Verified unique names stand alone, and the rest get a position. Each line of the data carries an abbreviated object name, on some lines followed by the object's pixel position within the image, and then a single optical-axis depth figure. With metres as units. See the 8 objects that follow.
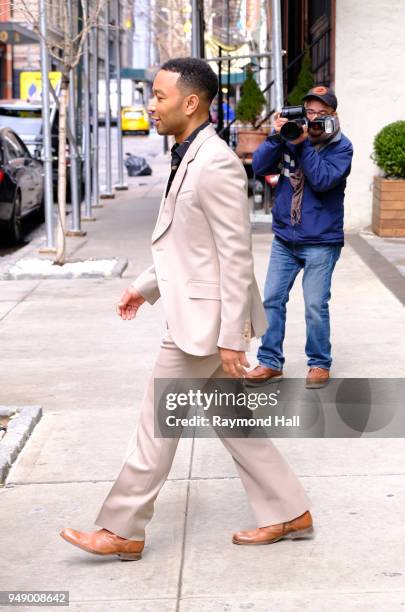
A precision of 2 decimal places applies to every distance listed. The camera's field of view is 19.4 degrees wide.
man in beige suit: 4.17
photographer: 6.61
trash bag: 28.20
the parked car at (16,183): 15.27
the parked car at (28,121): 21.91
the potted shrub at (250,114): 16.55
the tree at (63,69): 12.08
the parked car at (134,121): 58.91
